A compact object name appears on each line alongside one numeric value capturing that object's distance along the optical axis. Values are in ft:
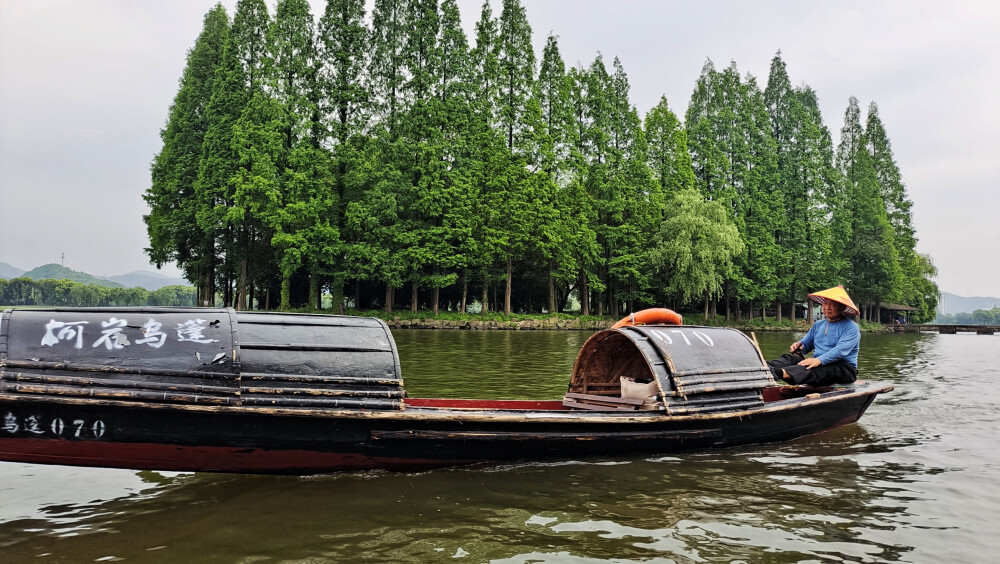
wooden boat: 16.83
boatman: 30.53
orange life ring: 28.68
